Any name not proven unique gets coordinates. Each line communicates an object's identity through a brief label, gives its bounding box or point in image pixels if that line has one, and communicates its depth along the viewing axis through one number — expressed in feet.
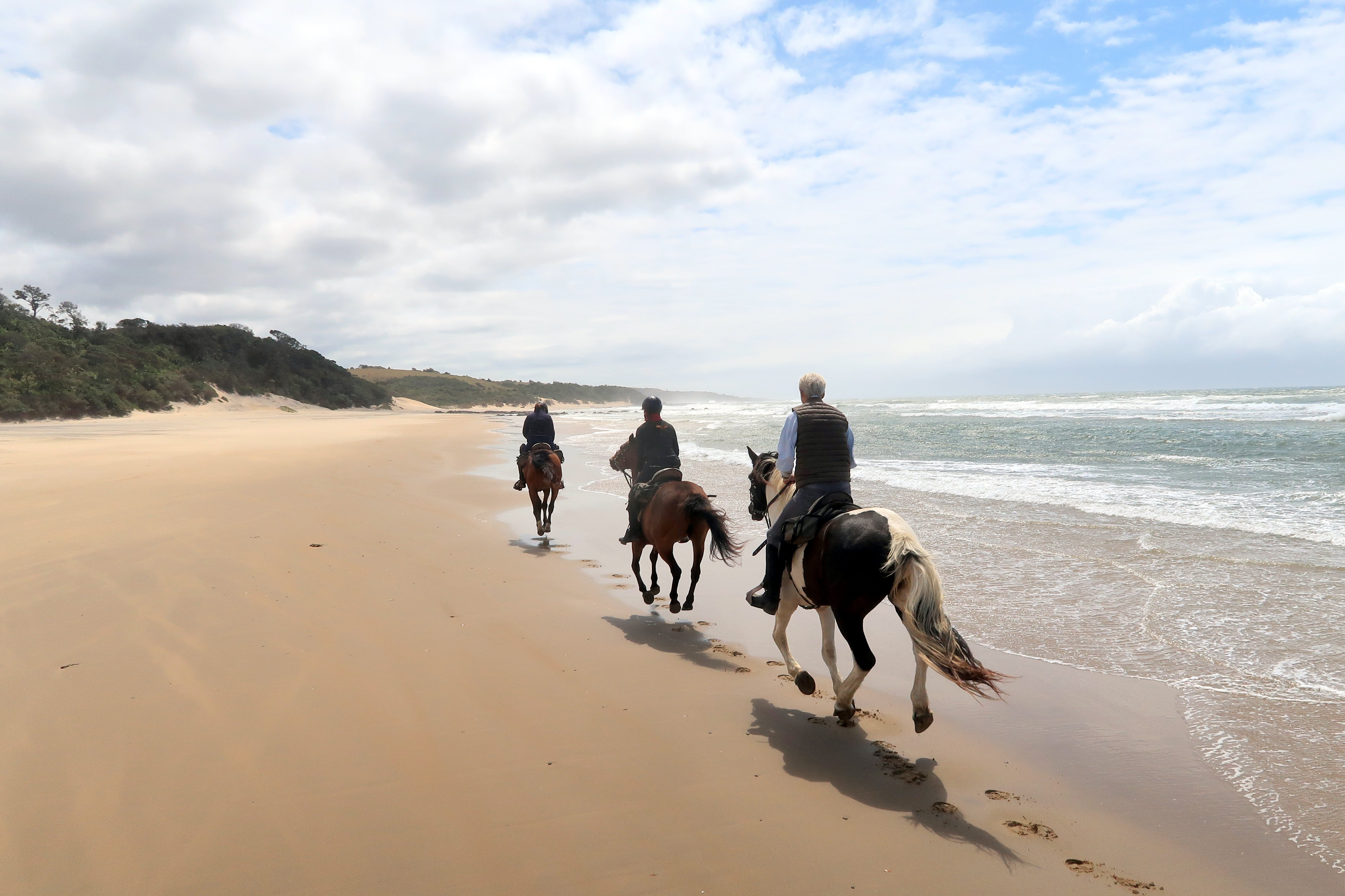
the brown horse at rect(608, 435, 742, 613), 21.81
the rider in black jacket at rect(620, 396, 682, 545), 25.76
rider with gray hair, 15.93
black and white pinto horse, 12.44
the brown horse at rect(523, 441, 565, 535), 34.32
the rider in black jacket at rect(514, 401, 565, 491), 36.50
